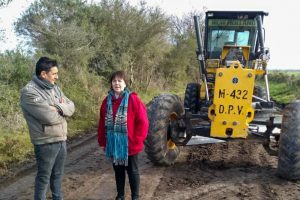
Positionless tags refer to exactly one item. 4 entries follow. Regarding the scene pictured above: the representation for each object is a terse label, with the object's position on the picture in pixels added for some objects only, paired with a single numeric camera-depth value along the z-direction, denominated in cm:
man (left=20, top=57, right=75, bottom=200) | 434
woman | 474
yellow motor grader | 627
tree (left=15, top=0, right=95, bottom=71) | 1423
